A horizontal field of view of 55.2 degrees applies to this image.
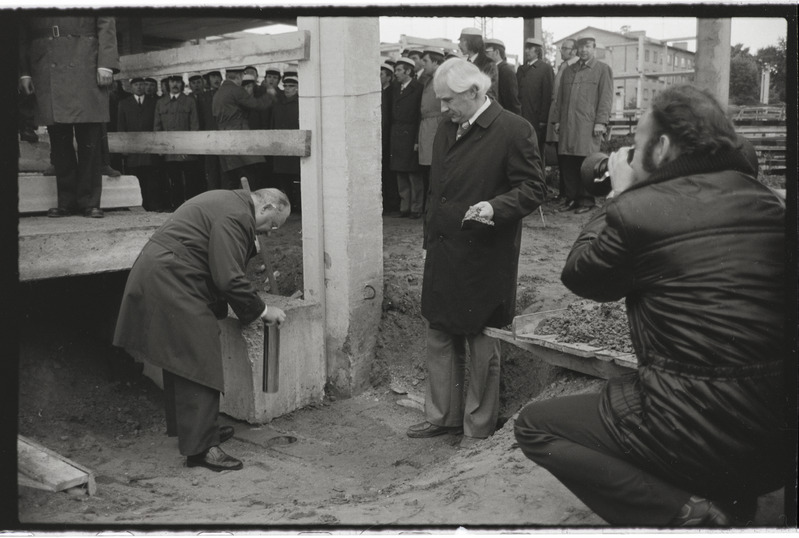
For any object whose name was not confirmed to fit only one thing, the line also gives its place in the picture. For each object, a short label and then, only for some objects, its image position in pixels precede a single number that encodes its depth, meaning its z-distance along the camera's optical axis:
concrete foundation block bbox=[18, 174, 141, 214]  6.10
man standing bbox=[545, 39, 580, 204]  9.23
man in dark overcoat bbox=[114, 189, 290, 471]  4.66
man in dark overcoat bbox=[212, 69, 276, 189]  9.86
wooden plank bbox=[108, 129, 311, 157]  5.79
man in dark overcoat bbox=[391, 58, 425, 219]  9.36
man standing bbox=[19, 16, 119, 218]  5.70
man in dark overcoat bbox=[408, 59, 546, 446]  4.57
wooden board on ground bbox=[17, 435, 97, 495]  4.05
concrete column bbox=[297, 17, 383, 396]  5.64
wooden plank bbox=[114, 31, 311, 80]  5.64
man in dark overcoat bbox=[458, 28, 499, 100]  8.12
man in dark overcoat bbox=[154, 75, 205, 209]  10.79
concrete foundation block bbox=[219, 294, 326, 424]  5.47
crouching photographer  2.46
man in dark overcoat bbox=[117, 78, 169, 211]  11.16
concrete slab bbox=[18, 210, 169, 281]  5.20
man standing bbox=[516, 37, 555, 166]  9.74
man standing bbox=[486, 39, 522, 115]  8.77
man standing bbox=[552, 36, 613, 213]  8.93
